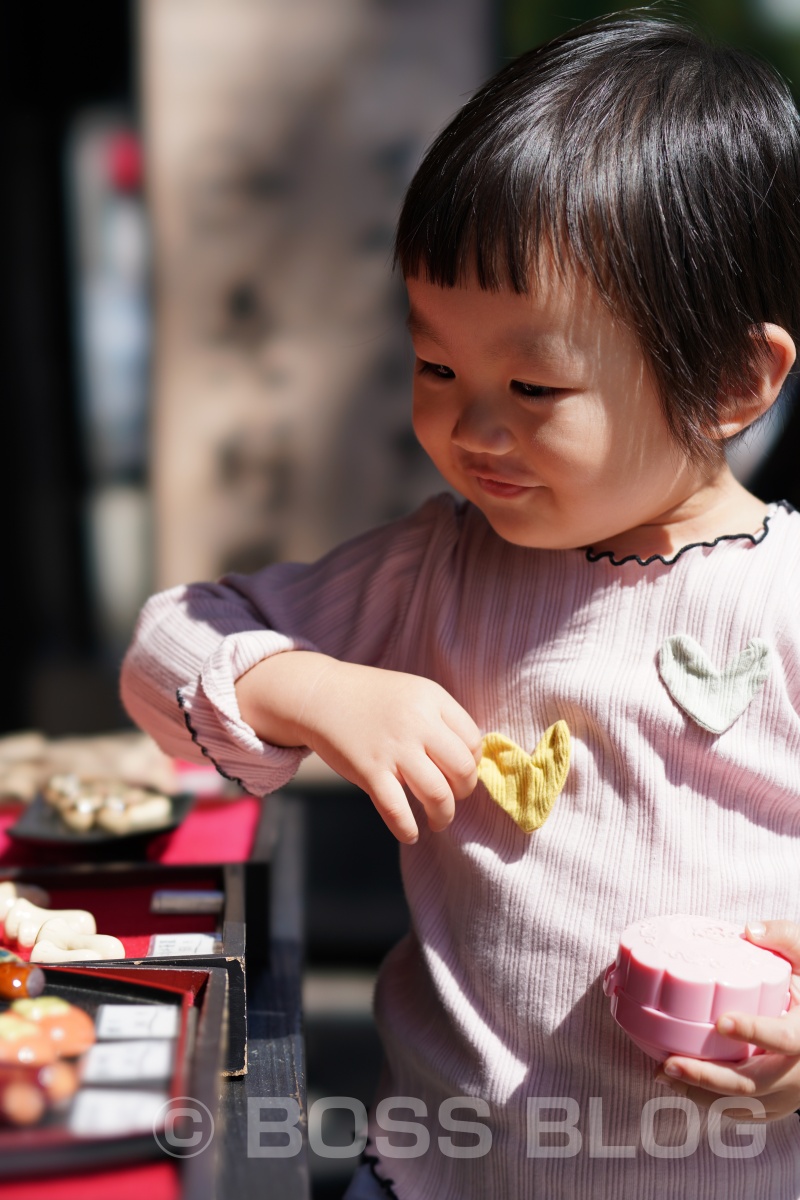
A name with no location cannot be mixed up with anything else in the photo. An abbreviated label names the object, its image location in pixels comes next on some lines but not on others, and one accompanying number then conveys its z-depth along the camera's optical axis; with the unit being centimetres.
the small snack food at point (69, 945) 89
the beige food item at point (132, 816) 123
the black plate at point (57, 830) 121
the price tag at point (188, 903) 109
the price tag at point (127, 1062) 65
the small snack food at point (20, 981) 75
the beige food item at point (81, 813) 123
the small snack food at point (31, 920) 94
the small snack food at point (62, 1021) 68
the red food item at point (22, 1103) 62
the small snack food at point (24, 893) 105
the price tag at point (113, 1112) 61
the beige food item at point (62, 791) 128
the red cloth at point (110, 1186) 61
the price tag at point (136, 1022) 70
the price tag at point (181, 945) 92
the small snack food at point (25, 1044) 67
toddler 80
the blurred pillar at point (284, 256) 235
